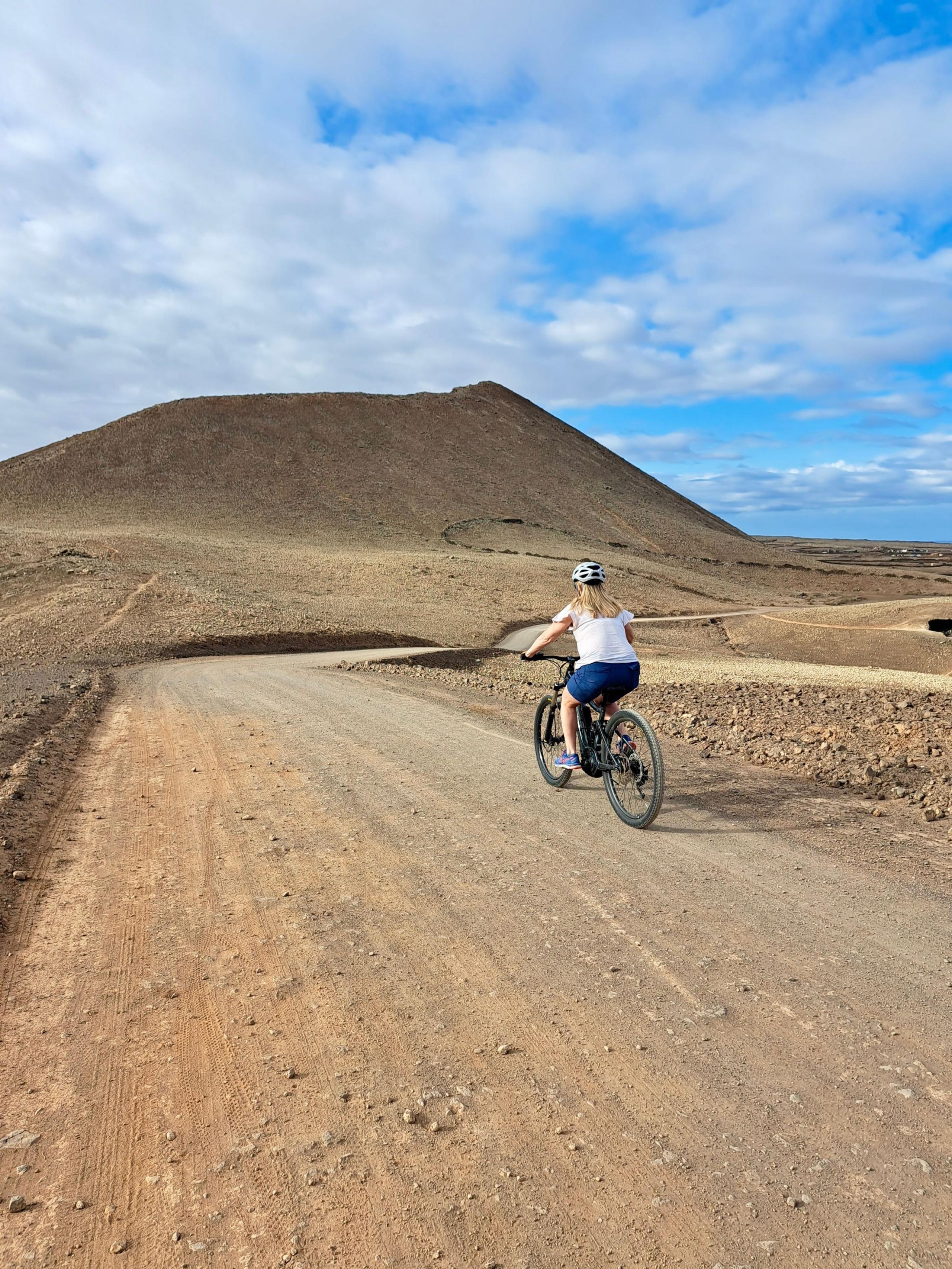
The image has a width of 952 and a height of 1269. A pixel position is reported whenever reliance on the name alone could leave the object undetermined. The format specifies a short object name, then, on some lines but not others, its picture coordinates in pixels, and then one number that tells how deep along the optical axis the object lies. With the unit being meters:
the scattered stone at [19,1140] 2.82
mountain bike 6.29
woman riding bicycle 6.88
